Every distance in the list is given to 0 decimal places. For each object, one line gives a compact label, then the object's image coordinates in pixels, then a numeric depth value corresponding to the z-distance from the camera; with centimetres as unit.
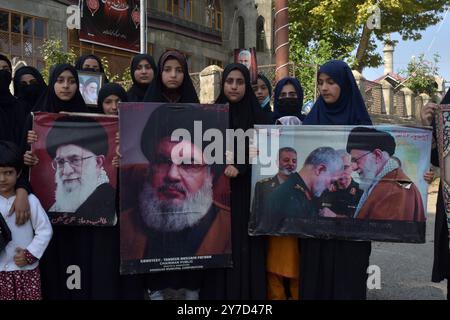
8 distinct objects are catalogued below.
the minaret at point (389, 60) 3534
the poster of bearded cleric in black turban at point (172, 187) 276
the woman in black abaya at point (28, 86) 365
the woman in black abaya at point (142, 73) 368
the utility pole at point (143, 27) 1352
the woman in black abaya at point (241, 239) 297
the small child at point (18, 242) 262
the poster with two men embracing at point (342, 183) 280
